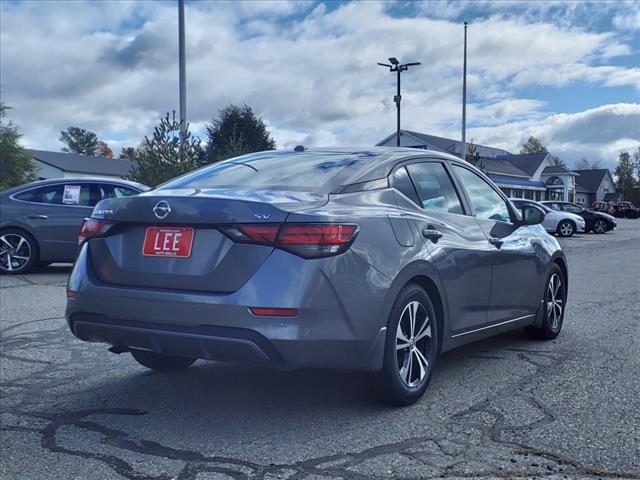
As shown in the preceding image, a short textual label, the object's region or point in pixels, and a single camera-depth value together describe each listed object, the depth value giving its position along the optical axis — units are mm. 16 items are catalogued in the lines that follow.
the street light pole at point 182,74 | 19266
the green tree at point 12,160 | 42875
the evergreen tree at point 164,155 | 19297
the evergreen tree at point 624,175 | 106062
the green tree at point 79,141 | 118188
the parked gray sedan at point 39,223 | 10430
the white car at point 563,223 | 28094
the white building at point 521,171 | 58562
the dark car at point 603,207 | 54094
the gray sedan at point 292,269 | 3447
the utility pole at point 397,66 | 29812
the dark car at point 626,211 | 63469
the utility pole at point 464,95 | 38656
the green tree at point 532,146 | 116556
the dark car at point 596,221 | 31972
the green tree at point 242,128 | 38625
